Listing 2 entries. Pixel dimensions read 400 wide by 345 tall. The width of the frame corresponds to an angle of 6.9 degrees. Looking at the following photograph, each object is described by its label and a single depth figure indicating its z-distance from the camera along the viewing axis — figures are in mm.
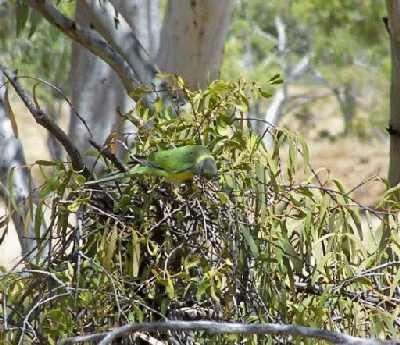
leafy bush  7607
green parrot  7584
